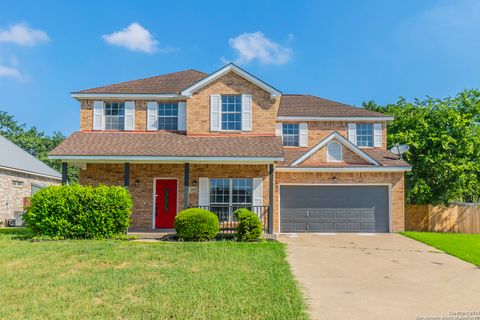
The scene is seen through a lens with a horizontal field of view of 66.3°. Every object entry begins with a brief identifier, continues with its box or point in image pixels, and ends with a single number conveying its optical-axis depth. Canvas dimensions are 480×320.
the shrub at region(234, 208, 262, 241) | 12.51
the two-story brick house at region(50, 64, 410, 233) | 15.51
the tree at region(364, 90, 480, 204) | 19.12
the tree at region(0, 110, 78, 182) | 41.07
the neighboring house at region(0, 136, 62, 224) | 20.78
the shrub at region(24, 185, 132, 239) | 12.37
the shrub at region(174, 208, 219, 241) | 12.34
